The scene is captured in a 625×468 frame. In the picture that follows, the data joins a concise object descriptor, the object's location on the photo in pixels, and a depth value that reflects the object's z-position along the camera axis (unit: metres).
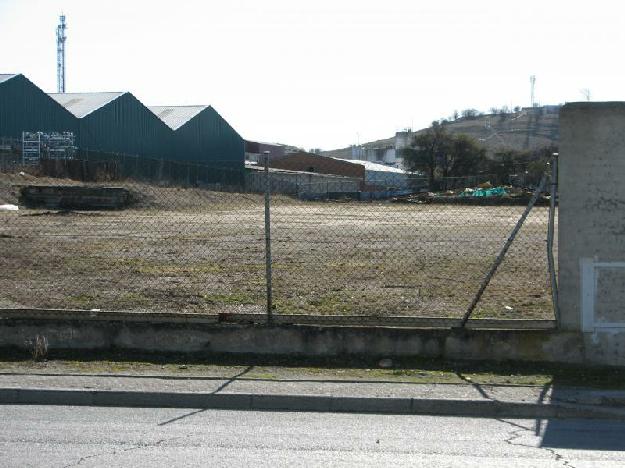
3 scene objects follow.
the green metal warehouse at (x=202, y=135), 65.31
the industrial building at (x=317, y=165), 75.94
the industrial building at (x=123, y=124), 52.03
